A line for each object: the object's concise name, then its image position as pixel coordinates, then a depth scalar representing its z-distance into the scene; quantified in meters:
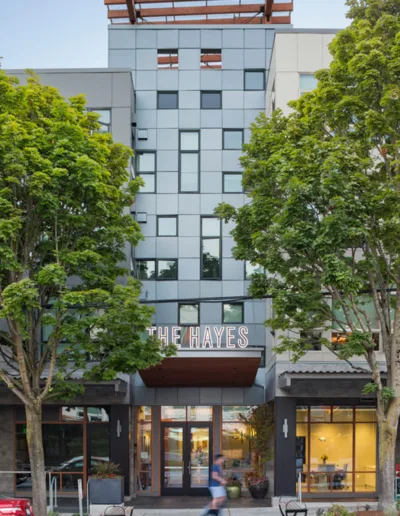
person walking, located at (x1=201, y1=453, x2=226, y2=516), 17.95
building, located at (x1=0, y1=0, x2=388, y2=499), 27.12
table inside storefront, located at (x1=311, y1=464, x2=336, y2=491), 27.14
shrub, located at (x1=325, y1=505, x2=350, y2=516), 17.56
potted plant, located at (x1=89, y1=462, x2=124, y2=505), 24.03
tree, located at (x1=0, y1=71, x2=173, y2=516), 18.55
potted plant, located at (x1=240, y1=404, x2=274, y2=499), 28.16
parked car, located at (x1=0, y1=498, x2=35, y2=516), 17.33
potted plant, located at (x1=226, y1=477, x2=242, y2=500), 28.47
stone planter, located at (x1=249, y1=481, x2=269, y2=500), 28.03
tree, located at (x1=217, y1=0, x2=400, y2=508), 17.64
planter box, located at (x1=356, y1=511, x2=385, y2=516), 17.74
